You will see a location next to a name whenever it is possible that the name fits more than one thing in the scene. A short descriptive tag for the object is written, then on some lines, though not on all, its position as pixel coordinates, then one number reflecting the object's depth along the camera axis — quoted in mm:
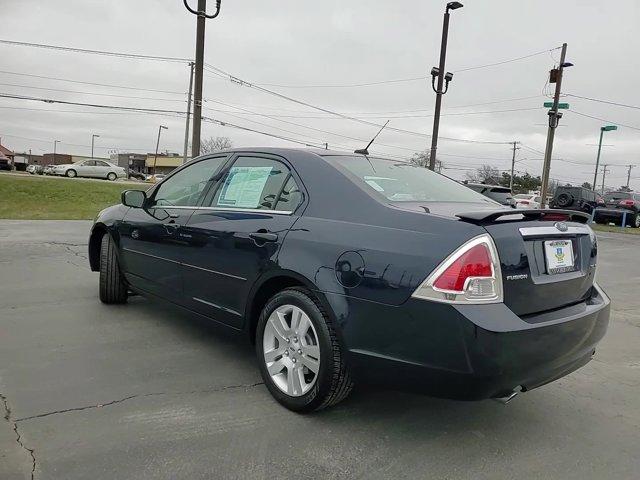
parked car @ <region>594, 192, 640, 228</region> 22297
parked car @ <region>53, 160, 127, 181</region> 38062
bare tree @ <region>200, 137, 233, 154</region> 74506
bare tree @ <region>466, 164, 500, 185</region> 75706
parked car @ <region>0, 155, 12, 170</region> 36688
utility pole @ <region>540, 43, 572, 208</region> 20484
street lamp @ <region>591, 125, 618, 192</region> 30744
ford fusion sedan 2445
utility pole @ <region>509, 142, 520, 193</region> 72981
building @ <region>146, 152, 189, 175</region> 79312
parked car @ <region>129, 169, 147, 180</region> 55688
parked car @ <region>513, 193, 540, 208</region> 23058
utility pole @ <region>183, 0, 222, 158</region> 13117
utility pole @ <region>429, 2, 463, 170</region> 16956
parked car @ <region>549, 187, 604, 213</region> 23580
